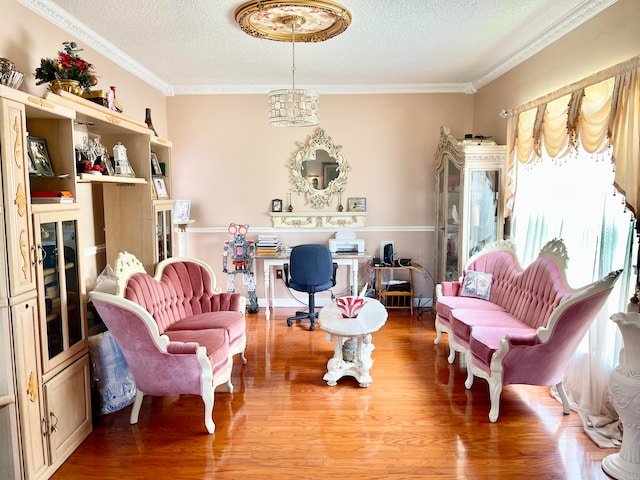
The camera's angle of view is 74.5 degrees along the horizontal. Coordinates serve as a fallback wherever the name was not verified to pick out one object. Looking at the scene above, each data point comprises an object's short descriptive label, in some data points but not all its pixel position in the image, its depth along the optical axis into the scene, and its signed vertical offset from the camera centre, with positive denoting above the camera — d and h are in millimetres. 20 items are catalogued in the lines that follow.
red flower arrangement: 2650 +863
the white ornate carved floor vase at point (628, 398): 2221 -1043
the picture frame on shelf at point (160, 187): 3931 +159
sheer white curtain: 2721 -298
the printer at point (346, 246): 5340 -543
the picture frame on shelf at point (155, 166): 3943 +353
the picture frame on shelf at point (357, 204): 5480 -14
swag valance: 2527 +575
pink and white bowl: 3457 -851
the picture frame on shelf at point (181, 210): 4949 -79
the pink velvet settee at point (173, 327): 2666 -934
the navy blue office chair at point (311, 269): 4500 -705
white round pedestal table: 3289 -1176
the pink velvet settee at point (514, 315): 2689 -900
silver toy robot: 5199 -681
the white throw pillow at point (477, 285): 4016 -789
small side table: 5262 -1109
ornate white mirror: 5414 +427
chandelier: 2910 +1356
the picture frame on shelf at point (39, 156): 2361 +275
